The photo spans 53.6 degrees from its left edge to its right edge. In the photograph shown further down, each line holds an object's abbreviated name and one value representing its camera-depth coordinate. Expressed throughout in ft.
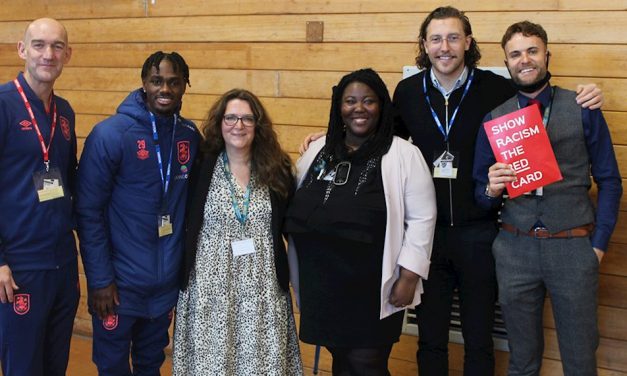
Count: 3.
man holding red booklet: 7.25
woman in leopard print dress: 7.65
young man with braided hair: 7.57
